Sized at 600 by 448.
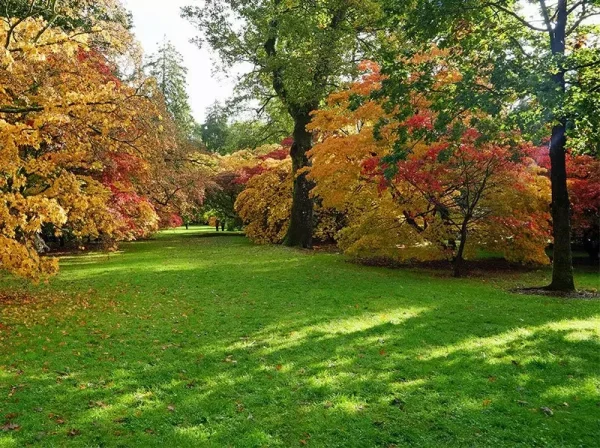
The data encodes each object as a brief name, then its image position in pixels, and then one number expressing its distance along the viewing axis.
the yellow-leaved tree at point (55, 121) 6.60
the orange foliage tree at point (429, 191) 11.98
